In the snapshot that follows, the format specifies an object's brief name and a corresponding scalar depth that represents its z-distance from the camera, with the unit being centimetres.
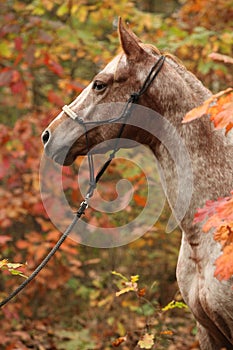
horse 555
